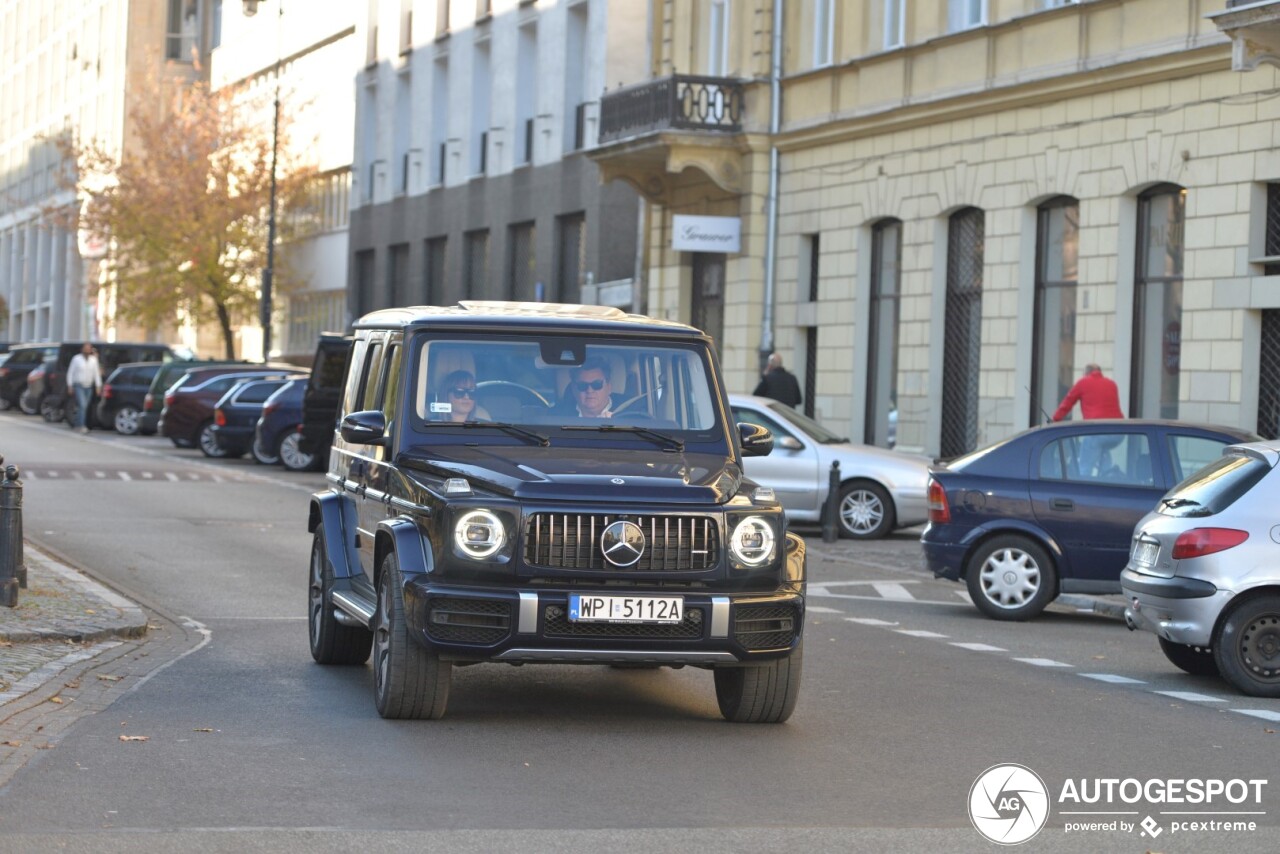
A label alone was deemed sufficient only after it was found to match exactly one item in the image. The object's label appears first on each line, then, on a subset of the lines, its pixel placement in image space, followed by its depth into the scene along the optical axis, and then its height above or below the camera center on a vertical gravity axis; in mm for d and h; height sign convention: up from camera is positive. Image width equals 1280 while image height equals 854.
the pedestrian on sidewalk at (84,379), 46469 +202
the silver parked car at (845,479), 23812 -635
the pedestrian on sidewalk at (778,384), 29406 +427
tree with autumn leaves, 64625 +5198
